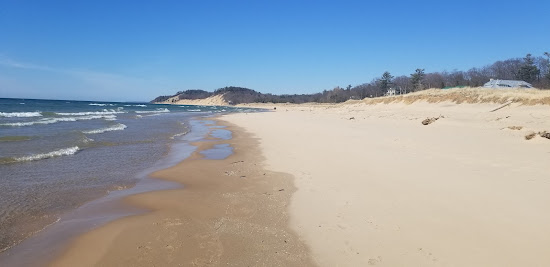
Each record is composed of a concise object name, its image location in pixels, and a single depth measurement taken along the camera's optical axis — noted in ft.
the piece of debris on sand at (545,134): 31.94
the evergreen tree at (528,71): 201.26
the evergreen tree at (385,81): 301.43
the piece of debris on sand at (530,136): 33.15
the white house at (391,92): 271.28
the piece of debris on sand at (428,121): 58.49
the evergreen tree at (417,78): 244.42
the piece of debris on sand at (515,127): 41.07
